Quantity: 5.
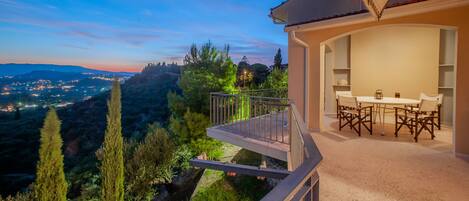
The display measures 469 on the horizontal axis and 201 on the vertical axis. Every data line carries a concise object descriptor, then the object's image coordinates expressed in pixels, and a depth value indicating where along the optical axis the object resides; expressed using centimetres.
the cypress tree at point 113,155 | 920
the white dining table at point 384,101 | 635
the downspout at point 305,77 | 681
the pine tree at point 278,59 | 1939
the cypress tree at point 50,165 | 747
